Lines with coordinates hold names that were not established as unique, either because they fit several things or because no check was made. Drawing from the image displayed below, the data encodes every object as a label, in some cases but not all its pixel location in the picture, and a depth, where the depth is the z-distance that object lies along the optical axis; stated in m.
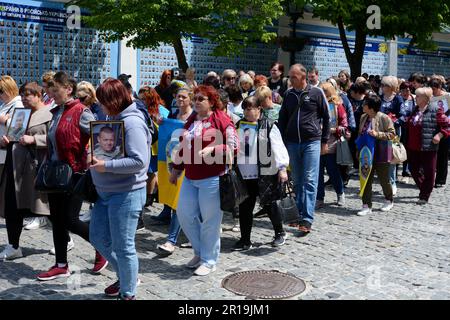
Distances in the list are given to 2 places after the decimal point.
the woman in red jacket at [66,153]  5.43
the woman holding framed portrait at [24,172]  6.09
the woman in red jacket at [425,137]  9.30
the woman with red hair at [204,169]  5.55
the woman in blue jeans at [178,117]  6.35
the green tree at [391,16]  17.62
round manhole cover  5.24
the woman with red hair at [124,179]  4.50
